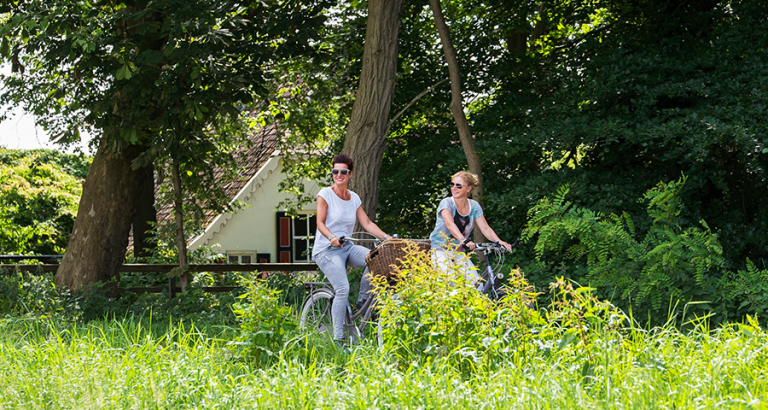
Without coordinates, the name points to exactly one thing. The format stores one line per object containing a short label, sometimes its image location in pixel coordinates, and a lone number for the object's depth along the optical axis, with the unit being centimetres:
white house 4141
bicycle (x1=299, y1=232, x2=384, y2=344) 1181
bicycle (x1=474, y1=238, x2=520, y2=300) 1170
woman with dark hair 1176
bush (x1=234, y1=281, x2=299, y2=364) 955
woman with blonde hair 1226
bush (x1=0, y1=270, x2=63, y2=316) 2064
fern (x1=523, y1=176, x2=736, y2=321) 1247
